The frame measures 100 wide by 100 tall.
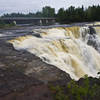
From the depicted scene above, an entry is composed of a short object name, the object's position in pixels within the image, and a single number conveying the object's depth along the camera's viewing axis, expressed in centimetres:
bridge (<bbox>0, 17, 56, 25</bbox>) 4923
